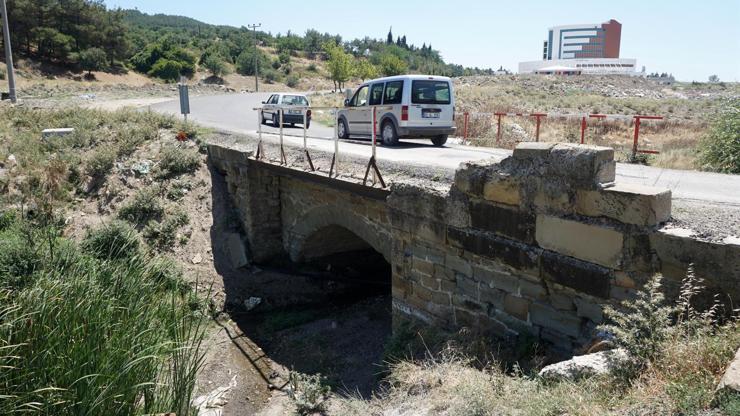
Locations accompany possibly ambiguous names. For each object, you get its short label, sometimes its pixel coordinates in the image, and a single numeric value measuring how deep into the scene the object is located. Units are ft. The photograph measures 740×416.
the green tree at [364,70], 205.36
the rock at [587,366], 12.62
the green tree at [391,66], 219.82
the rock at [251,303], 38.42
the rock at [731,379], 9.32
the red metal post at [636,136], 37.88
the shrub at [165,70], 182.56
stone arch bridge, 15.30
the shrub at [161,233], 40.19
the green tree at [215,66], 203.40
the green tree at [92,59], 157.89
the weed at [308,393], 25.09
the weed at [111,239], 34.97
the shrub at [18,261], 23.58
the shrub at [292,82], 222.22
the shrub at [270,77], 224.70
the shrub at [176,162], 46.24
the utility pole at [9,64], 67.26
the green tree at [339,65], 182.50
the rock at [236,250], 42.06
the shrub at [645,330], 12.43
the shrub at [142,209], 41.70
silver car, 71.51
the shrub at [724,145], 34.30
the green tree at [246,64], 225.97
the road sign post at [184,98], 52.60
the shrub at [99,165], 45.93
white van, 43.42
